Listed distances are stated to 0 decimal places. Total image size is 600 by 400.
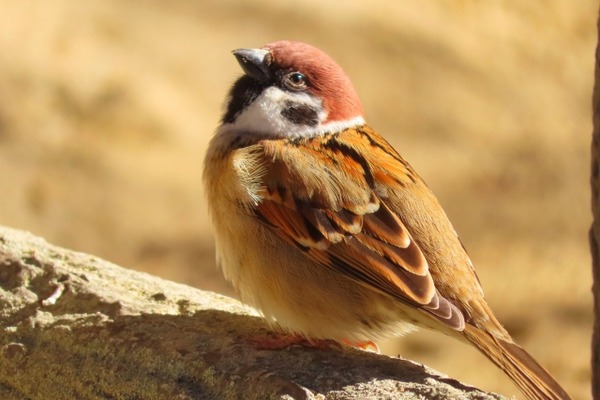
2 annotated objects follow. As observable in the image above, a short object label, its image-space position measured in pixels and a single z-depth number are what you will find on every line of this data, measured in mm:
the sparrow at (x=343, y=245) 5605
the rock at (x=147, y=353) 5484
